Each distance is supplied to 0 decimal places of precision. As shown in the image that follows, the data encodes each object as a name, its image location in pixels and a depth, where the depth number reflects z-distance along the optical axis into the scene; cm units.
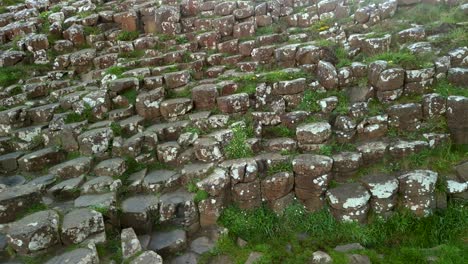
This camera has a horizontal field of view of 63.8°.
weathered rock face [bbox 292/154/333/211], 663
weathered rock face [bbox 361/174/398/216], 637
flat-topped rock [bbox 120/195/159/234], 628
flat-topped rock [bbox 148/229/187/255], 600
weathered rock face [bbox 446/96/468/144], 690
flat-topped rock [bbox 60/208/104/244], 562
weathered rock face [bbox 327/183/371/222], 633
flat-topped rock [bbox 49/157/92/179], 714
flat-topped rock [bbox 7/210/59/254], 540
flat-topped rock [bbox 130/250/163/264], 531
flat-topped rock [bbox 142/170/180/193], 688
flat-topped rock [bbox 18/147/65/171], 746
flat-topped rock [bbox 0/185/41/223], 612
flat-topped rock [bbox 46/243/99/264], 523
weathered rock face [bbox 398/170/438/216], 632
